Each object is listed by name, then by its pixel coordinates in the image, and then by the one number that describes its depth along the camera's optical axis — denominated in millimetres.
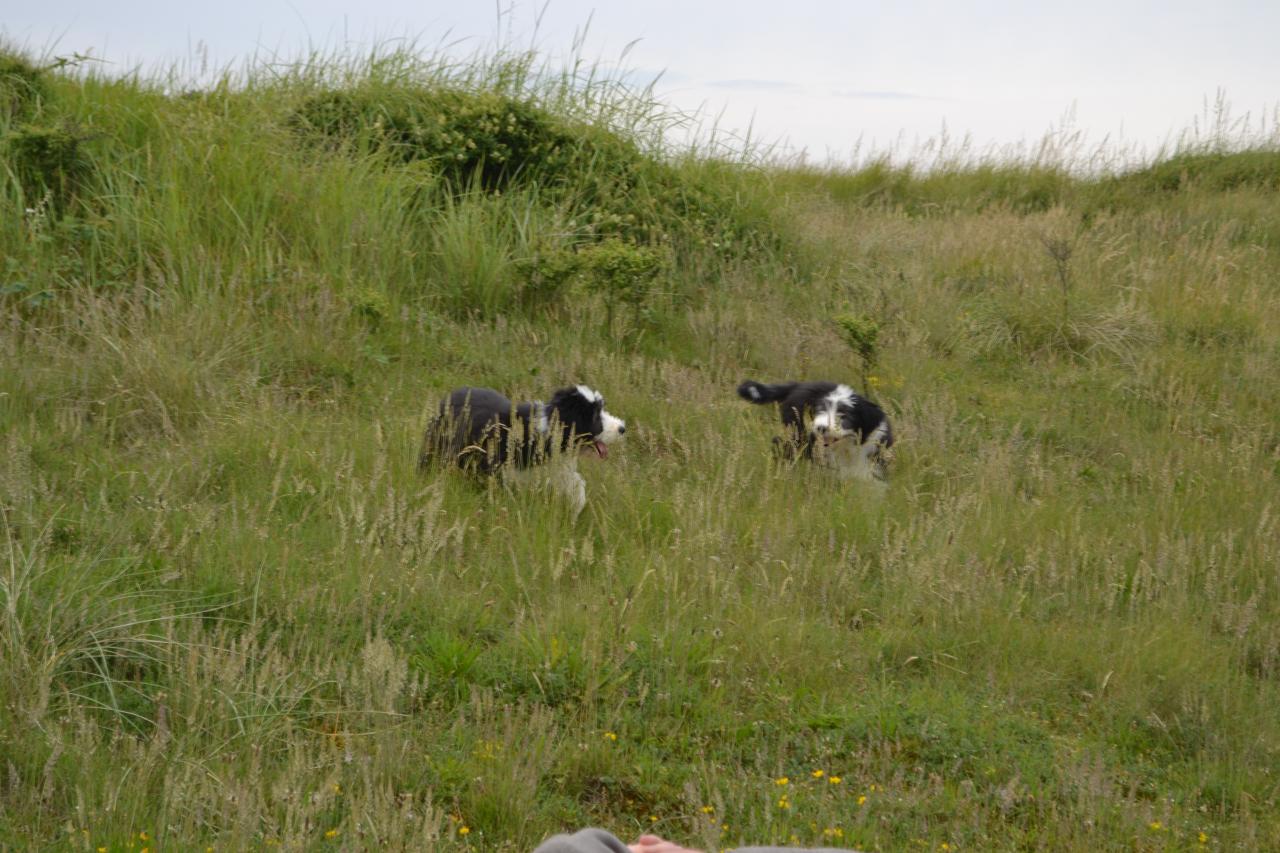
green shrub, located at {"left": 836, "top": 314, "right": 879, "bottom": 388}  14852
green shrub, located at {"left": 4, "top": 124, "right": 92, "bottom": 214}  15352
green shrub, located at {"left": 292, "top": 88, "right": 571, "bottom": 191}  18469
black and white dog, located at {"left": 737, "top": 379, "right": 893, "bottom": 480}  12516
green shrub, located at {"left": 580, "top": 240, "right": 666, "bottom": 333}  15516
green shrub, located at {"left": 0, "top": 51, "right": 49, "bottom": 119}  16922
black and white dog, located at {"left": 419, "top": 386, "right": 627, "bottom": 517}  10953
